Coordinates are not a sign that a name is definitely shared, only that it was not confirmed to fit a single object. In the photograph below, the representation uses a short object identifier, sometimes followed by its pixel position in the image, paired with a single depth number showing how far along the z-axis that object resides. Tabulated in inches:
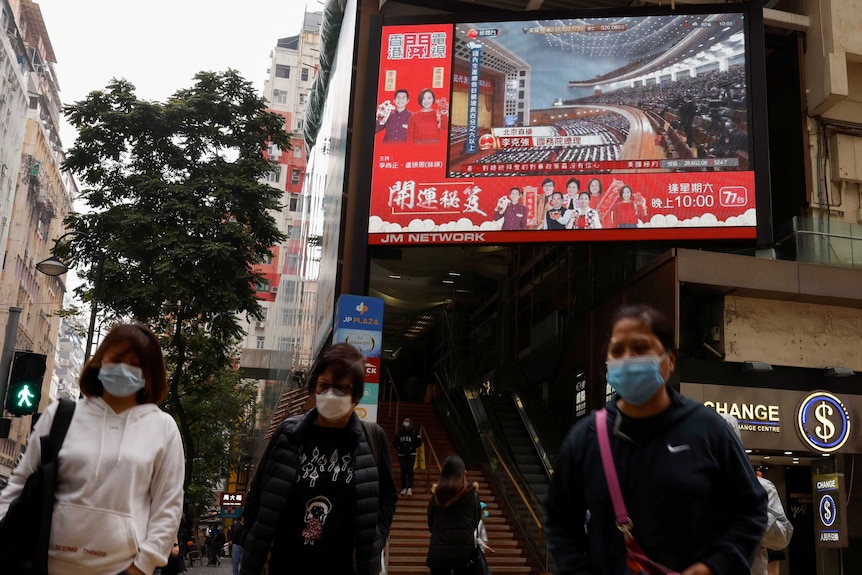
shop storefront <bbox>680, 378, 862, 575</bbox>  622.5
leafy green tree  767.1
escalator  641.0
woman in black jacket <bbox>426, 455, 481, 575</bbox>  279.9
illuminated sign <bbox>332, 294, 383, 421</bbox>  508.1
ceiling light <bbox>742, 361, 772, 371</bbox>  637.3
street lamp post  609.0
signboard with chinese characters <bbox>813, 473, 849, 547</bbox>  603.8
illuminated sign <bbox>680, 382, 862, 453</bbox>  626.8
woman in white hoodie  123.9
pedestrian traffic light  379.9
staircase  556.1
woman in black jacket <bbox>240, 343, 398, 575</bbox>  142.7
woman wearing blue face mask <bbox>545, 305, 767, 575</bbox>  100.9
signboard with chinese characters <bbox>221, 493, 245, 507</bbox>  2000.7
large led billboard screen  655.8
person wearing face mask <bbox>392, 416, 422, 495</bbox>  634.8
